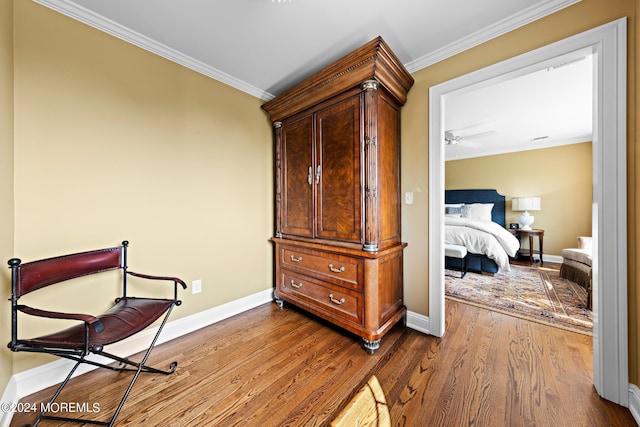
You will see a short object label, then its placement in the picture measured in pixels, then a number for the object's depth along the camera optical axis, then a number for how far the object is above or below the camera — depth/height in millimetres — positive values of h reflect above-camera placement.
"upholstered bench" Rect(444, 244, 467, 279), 3523 -599
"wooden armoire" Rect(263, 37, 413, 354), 1810 +189
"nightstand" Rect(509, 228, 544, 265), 4573 -458
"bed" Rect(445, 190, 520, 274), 3590 -480
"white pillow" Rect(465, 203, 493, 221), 5262 +35
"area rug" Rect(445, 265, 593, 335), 2272 -993
